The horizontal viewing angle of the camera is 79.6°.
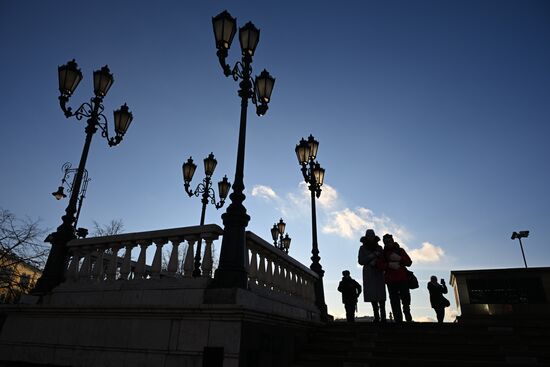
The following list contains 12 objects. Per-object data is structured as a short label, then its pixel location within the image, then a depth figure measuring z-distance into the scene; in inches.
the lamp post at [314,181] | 433.7
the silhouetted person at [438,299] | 486.0
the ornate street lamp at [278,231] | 778.2
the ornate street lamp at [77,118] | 283.6
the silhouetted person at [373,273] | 331.0
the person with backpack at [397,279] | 315.0
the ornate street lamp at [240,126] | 209.0
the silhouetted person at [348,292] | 502.8
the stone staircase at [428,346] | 220.5
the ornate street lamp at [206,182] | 499.2
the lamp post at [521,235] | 1174.7
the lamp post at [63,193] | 724.0
